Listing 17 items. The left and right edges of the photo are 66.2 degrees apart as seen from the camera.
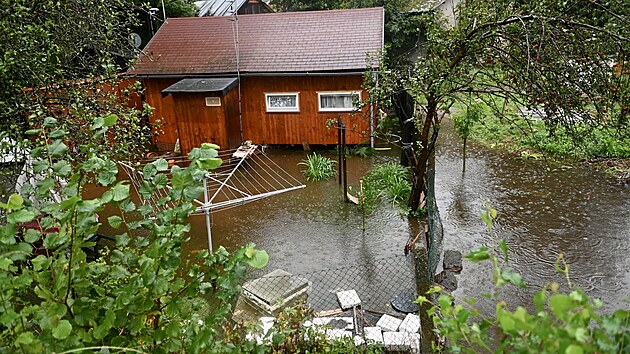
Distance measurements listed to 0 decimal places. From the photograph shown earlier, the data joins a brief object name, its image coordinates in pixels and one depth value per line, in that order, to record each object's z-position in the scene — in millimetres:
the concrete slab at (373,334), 4906
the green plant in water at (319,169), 10573
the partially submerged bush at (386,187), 8750
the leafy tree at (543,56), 5348
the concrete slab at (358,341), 4766
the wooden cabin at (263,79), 11617
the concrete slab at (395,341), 4852
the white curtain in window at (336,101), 12055
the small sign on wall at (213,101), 11328
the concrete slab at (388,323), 5258
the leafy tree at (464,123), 8840
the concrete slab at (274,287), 5578
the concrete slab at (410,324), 5172
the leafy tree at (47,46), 4891
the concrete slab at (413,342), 4844
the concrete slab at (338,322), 5285
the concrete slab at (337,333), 4816
